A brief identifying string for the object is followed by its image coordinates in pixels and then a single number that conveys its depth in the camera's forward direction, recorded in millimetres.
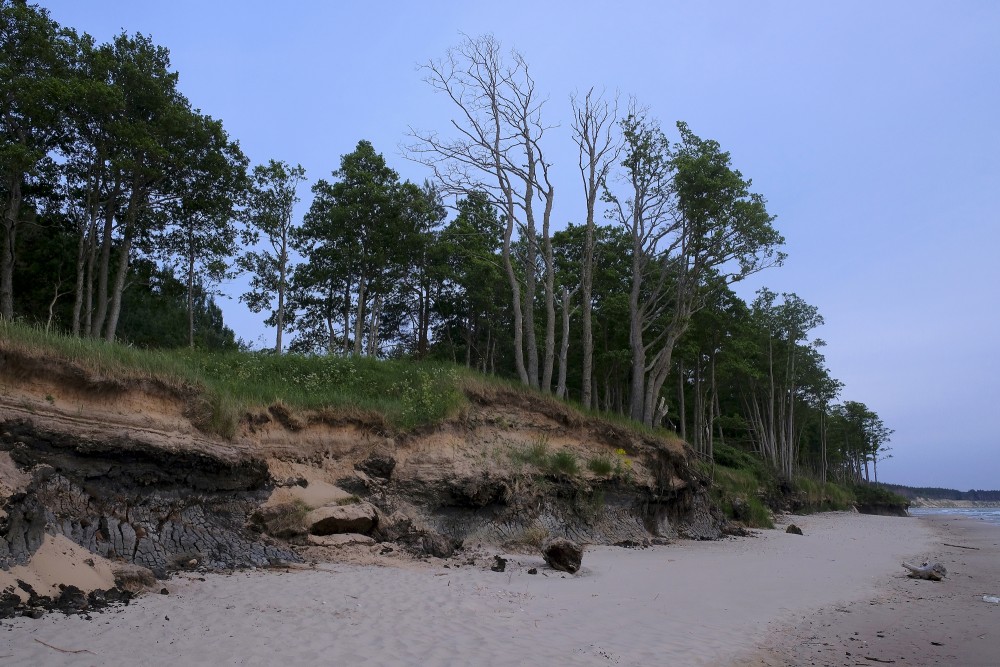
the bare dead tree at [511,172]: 21891
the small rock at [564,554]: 10555
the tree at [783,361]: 41781
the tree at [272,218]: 24609
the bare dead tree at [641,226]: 23375
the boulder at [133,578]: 7129
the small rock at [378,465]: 12117
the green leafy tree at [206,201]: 21156
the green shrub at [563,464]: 14875
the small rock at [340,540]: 10078
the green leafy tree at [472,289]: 24866
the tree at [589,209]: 21562
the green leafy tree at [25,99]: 17484
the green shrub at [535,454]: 14534
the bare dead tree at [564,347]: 20044
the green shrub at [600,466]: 15859
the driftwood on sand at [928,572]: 12523
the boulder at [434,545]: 10930
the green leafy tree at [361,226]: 24625
